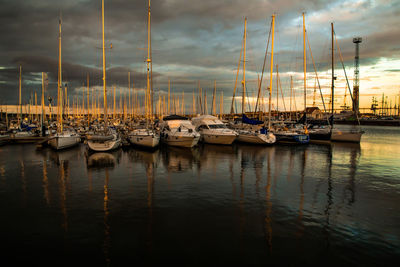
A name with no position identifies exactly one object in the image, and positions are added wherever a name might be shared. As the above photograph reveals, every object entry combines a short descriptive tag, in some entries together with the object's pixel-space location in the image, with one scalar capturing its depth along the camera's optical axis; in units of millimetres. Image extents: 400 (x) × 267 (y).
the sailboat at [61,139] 26125
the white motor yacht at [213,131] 31125
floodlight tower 128938
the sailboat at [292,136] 33812
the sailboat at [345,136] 35250
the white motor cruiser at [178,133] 28189
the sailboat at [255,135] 31484
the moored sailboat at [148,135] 26562
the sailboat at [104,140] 24594
